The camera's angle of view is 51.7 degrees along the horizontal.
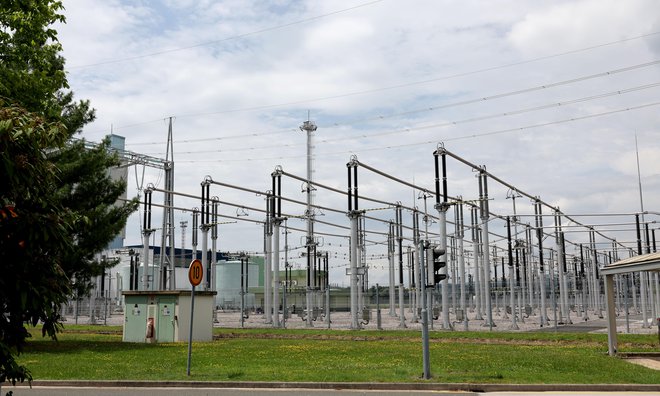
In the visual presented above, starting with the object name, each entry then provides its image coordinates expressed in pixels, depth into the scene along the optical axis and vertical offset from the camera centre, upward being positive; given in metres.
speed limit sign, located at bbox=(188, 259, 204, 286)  16.27 +0.76
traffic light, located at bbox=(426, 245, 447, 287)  15.24 +0.82
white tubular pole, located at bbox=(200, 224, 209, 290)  45.88 +4.52
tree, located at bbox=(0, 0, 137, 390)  7.05 +0.78
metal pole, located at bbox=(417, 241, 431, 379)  14.54 -0.29
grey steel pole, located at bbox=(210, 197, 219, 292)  45.19 +4.93
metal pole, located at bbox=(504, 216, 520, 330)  36.38 +1.33
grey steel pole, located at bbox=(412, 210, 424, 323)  45.00 +4.48
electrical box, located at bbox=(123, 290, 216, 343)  27.31 -0.45
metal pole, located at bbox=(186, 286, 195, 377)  15.51 -1.36
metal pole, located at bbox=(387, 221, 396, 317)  52.97 +3.09
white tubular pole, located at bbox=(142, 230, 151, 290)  43.75 +3.52
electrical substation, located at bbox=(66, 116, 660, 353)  27.41 +1.78
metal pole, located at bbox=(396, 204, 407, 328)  46.59 +4.41
